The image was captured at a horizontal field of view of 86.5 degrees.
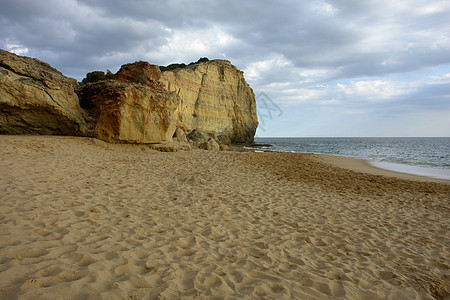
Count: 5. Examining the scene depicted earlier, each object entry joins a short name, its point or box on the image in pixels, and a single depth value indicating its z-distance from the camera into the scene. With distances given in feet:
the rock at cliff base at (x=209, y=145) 65.85
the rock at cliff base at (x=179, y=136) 64.90
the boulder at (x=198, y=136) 83.76
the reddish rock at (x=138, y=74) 52.92
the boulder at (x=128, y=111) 42.80
